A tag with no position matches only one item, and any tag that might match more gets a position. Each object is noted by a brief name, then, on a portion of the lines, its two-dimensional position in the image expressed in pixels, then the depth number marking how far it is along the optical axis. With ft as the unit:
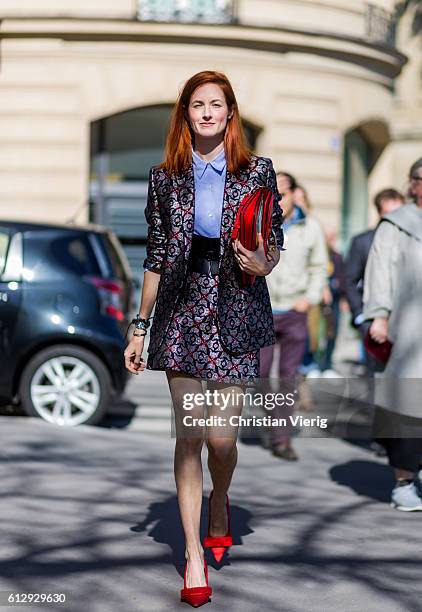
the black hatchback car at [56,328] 33.81
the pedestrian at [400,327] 22.25
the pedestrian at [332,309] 46.21
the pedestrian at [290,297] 30.07
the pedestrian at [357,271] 33.30
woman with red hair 16.66
